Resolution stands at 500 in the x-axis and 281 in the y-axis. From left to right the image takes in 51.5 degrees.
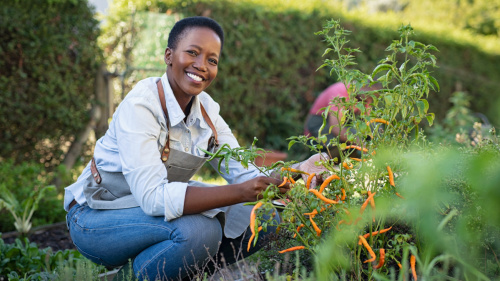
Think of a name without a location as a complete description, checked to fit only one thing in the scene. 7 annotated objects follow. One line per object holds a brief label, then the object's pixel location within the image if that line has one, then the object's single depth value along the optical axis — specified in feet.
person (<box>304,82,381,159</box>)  15.74
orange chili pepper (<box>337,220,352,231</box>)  5.67
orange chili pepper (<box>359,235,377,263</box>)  5.48
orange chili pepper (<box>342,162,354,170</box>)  6.10
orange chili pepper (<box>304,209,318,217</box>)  5.84
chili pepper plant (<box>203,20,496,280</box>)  5.67
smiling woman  7.13
